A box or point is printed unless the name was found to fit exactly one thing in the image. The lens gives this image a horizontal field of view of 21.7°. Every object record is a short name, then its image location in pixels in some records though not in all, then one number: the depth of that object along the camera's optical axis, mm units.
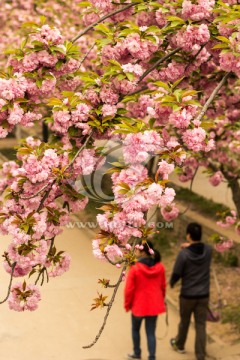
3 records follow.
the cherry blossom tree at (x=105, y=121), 4031
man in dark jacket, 7152
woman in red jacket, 7004
